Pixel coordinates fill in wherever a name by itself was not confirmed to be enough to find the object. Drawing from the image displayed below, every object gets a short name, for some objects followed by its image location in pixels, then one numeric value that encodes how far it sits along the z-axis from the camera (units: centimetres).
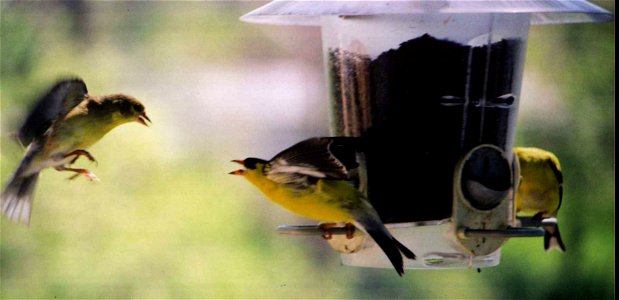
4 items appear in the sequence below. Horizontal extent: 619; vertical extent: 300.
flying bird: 543
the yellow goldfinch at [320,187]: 534
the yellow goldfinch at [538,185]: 658
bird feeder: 577
